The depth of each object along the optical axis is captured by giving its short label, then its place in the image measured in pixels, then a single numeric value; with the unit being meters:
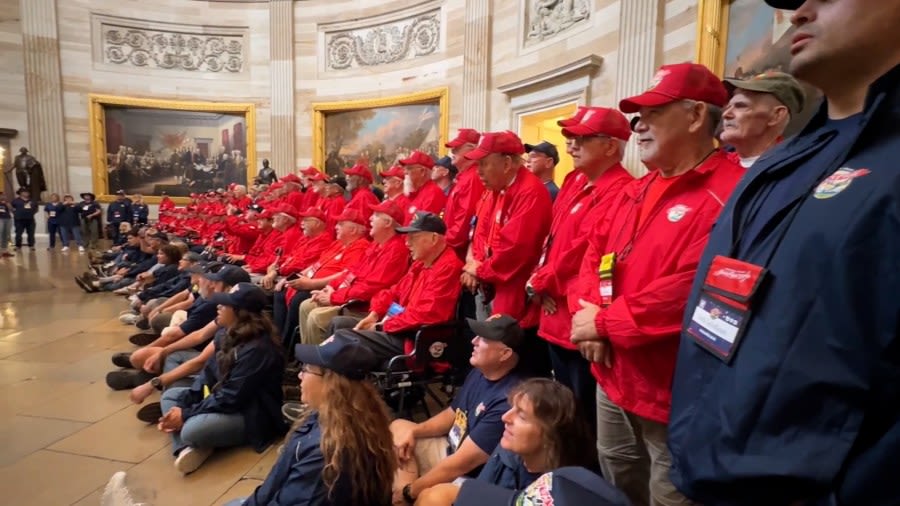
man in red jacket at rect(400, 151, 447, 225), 5.72
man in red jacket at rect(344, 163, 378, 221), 6.79
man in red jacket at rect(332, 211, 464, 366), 3.76
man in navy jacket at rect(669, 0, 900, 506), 0.77
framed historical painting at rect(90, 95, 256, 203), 16.88
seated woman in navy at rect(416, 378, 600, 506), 2.04
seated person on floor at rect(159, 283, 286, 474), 3.39
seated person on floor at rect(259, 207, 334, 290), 6.25
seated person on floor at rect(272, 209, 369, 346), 5.54
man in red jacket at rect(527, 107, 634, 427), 2.48
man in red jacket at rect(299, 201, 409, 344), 4.74
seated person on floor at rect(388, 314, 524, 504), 2.57
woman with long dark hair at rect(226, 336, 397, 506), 2.07
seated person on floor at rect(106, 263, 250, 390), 4.64
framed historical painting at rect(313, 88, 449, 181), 13.76
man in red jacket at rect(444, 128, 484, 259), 4.55
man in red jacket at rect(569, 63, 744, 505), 1.62
